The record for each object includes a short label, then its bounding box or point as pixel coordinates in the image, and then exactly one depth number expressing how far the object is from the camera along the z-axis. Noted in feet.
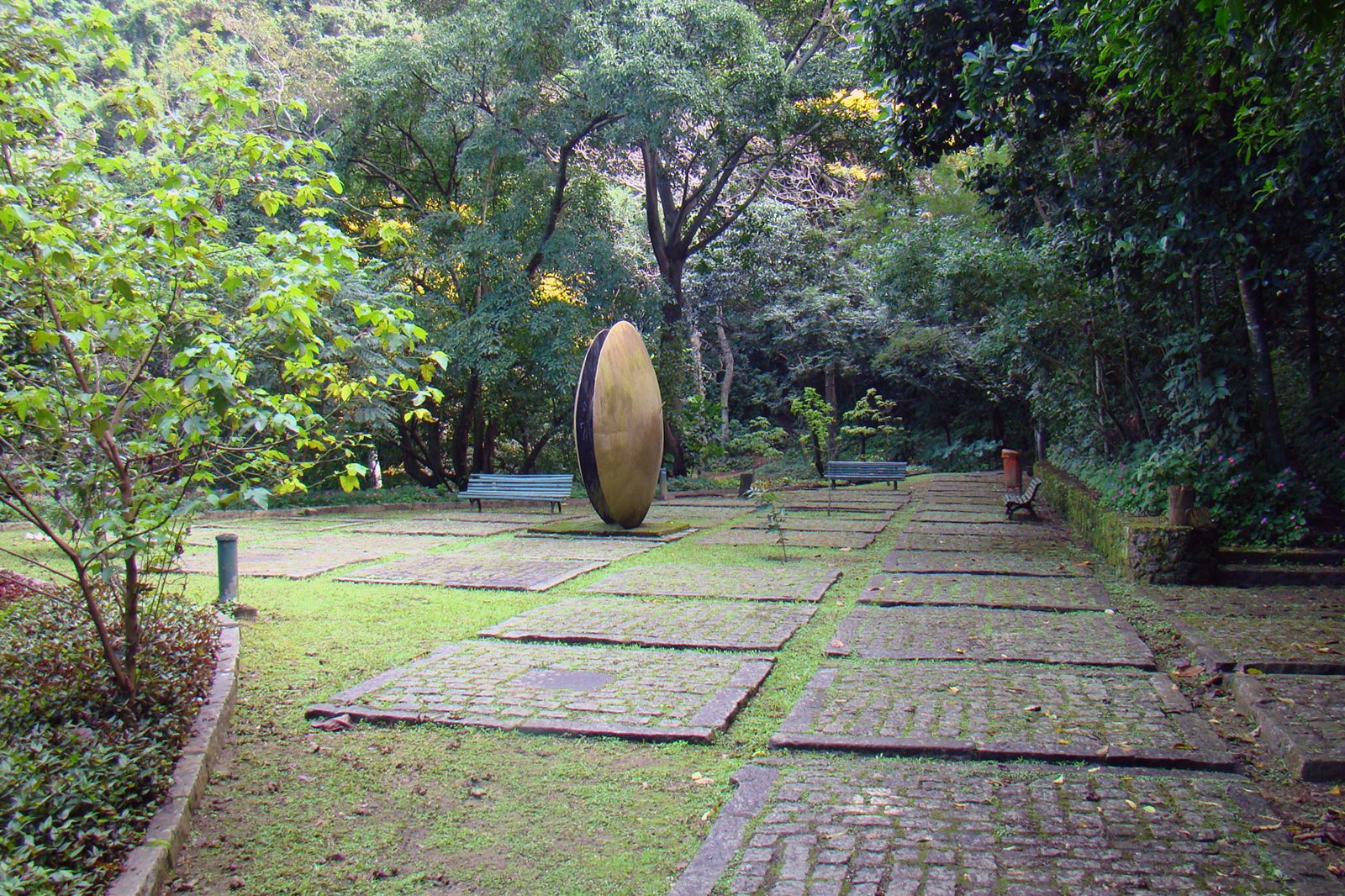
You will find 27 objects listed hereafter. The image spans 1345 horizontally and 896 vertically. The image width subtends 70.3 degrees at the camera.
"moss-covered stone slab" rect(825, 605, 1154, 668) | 19.43
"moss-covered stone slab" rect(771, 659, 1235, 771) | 13.91
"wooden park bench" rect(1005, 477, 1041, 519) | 44.42
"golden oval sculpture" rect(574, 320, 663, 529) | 37.11
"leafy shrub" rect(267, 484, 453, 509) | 54.34
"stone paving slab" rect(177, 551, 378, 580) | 30.22
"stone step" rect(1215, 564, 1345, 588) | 26.61
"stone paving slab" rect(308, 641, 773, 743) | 15.28
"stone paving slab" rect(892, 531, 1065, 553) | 35.45
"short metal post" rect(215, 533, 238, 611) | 23.88
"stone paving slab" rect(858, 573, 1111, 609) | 24.93
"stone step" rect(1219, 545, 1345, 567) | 27.30
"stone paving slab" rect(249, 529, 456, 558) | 36.29
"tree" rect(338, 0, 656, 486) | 47.96
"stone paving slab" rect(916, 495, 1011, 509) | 49.80
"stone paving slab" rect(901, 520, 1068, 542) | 39.11
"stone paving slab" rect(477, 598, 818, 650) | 20.75
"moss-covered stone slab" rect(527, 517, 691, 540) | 39.27
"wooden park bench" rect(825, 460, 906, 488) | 60.49
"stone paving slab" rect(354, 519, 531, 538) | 42.16
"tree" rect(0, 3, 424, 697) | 11.83
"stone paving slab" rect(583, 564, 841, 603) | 26.45
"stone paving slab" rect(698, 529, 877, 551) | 37.02
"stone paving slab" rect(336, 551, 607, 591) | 28.30
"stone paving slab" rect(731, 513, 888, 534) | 42.13
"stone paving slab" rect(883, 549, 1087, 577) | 29.96
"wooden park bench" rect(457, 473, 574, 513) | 49.78
